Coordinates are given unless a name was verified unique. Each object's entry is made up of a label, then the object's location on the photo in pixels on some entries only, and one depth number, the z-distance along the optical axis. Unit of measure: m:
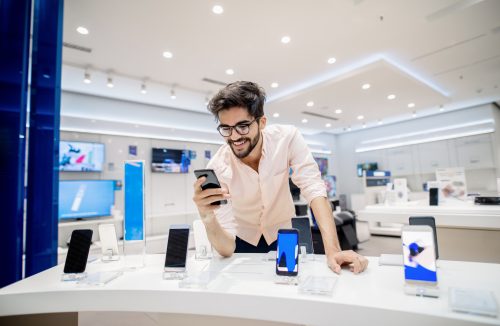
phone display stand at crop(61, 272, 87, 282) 1.05
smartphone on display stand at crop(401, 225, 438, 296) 0.74
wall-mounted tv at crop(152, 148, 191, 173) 6.13
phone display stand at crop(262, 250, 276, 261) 1.19
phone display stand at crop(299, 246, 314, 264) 1.16
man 1.30
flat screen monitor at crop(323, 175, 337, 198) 9.95
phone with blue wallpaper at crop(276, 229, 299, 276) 0.90
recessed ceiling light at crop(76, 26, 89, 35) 3.34
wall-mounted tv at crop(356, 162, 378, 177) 9.48
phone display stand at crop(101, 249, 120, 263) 1.36
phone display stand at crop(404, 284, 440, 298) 0.71
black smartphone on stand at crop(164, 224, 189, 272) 1.04
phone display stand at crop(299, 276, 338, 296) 0.76
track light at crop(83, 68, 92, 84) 4.38
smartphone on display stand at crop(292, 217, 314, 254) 1.22
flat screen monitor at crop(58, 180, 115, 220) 4.81
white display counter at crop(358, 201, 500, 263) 1.97
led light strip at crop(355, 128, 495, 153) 7.38
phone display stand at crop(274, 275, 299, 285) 0.88
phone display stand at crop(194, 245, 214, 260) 1.30
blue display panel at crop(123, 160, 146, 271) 1.21
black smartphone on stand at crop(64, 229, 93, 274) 1.08
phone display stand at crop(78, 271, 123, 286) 0.99
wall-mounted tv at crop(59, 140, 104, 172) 4.99
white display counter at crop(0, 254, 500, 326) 0.67
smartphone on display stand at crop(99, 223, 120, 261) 1.38
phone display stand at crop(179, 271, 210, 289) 0.90
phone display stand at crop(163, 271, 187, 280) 1.02
